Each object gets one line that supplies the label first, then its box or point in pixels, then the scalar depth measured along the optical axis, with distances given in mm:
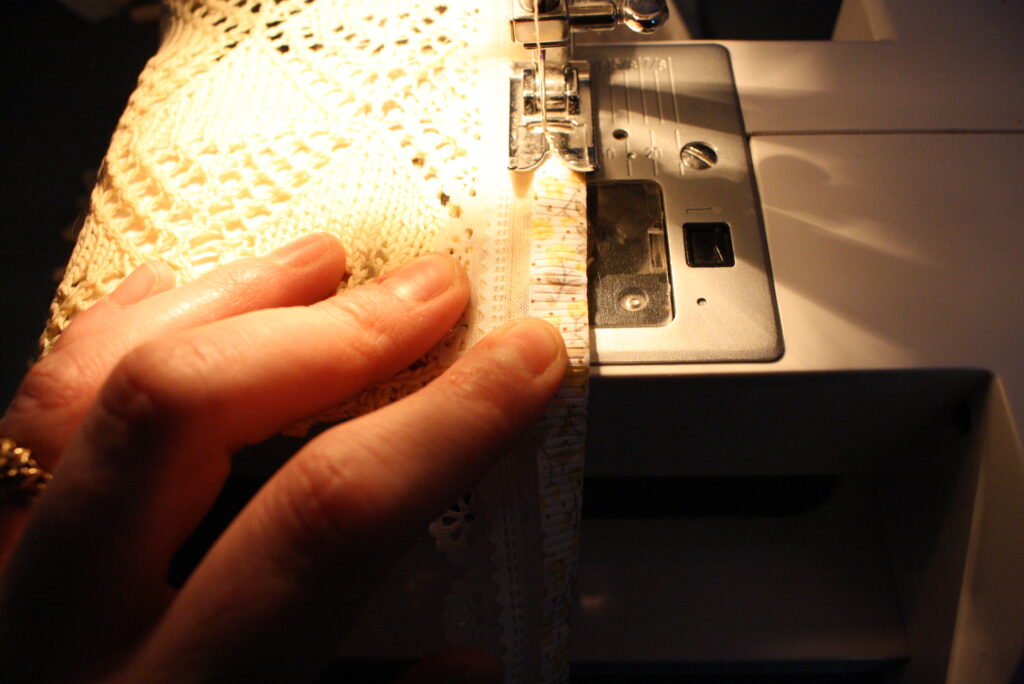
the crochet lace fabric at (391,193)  163
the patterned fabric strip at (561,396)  158
